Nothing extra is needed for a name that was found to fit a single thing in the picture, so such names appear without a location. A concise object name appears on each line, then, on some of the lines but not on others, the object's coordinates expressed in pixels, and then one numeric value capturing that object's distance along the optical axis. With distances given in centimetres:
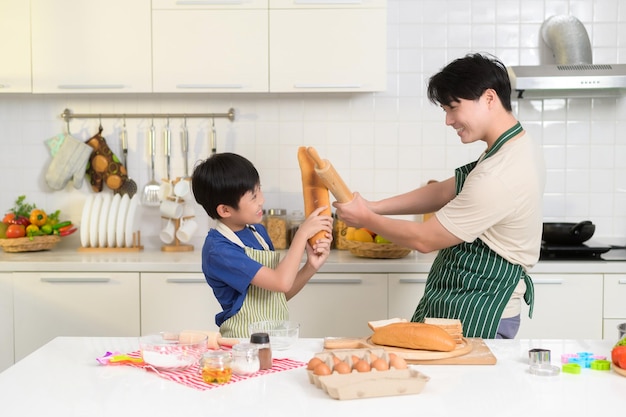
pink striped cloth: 170
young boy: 223
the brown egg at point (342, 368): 164
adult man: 225
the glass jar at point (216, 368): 170
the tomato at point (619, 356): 176
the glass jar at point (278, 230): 382
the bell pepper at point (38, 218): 386
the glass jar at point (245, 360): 175
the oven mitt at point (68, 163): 399
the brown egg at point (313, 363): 169
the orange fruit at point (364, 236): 357
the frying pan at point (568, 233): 354
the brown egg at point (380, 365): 164
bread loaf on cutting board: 187
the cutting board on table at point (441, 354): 185
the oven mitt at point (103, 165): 402
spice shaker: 179
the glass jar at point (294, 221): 386
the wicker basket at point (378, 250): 351
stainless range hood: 357
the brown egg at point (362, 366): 164
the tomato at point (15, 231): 376
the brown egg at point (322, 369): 164
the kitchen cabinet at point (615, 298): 340
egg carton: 159
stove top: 349
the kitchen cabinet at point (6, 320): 350
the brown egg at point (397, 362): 165
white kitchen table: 152
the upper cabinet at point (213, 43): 365
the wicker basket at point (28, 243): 373
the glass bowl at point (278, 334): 199
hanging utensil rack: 402
